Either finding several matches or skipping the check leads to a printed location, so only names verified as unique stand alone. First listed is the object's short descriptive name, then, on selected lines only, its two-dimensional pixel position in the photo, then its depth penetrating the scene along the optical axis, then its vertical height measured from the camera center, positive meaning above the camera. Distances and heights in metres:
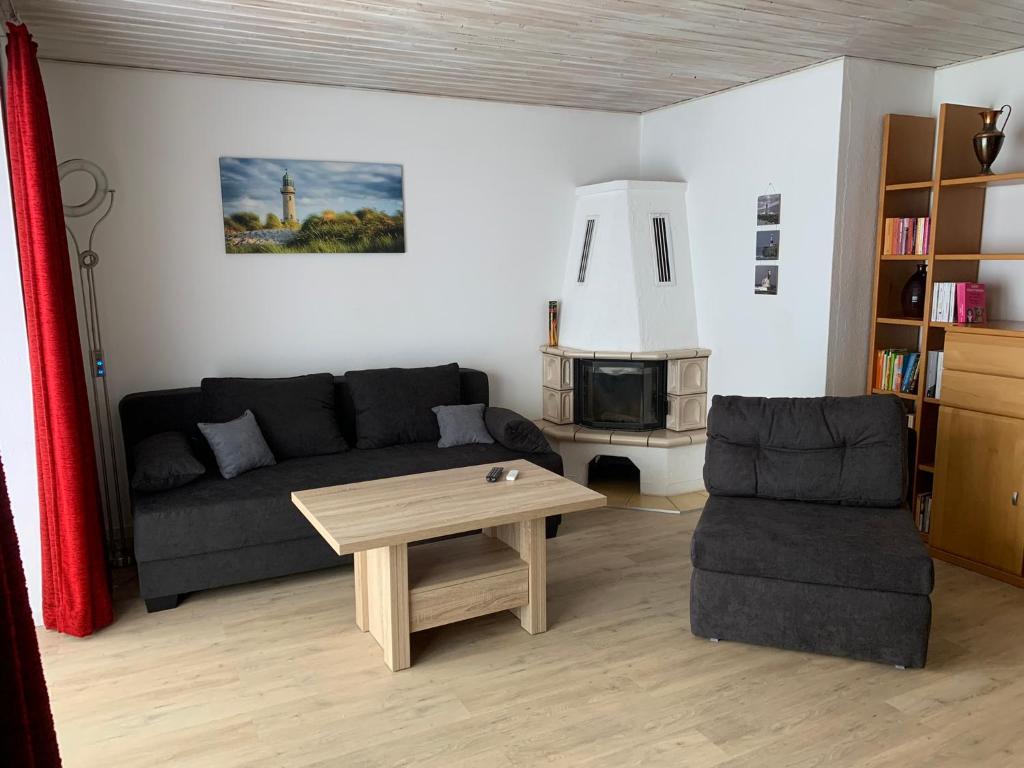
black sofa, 3.46 -1.10
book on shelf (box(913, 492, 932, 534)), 4.14 -1.32
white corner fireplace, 5.02 -0.60
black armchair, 2.91 -1.07
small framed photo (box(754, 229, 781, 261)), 4.51 +0.05
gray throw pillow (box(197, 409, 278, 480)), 3.89 -0.90
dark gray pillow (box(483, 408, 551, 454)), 4.37 -0.96
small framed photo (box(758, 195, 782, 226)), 4.47 +0.26
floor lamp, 3.99 -0.51
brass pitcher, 3.75 +0.52
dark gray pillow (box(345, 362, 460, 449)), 4.47 -0.81
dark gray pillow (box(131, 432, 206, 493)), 3.61 -0.92
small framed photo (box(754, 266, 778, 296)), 4.54 -0.15
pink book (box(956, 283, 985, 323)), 3.86 -0.24
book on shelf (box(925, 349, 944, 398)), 4.05 -0.61
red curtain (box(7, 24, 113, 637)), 3.05 -0.43
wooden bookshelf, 3.96 +0.19
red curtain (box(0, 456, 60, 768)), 0.86 -0.46
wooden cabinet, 3.60 -0.95
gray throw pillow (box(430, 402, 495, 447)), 4.49 -0.94
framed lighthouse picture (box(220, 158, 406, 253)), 4.43 +0.32
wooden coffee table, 2.92 -1.13
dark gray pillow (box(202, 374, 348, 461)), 4.18 -0.78
